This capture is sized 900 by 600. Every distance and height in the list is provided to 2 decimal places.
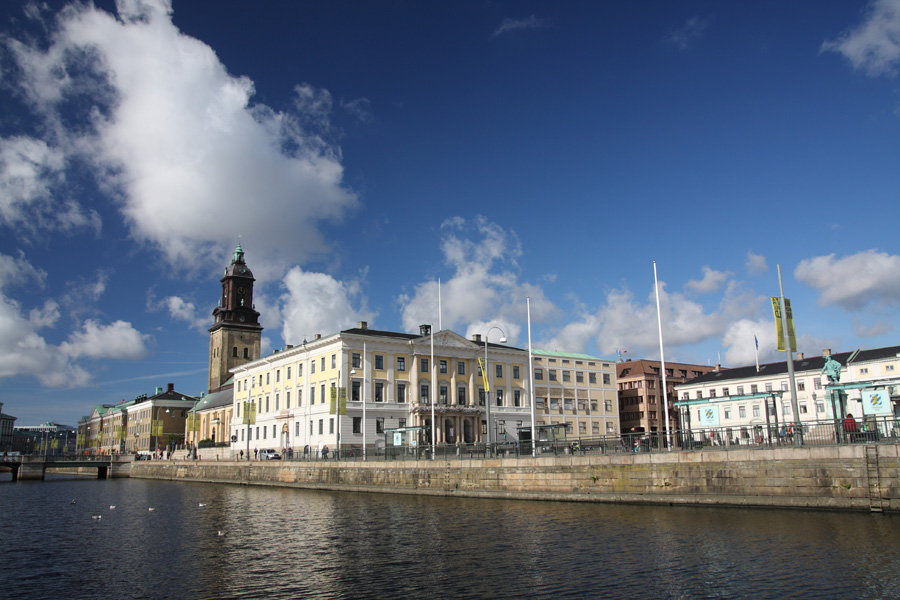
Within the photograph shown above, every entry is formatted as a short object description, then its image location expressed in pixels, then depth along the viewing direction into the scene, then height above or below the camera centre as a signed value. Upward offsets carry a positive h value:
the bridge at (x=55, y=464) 102.12 -1.67
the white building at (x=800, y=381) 90.05 +7.61
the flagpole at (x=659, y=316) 47.19 +8.23
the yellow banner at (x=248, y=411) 84.56 +4.34
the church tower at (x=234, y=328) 138.00 +23.51
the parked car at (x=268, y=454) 84.25 -0.76
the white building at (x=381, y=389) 84.00 +7.03
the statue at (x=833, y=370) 40.41 +3.57
